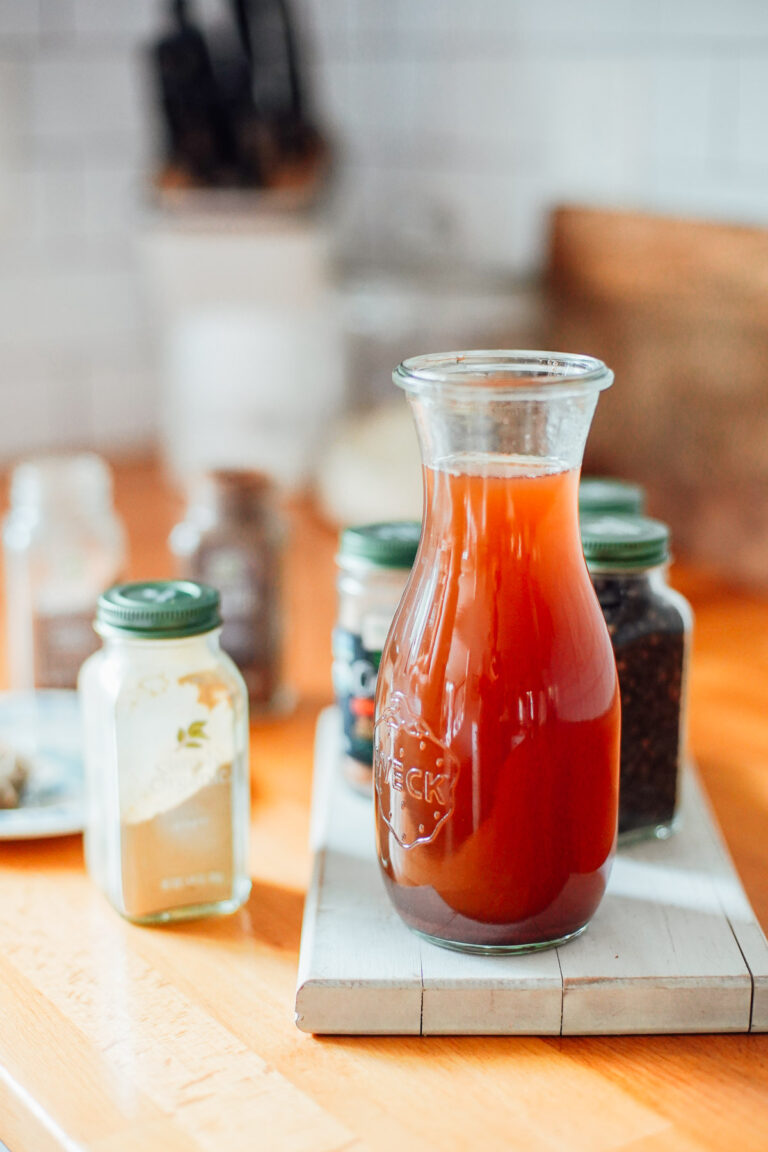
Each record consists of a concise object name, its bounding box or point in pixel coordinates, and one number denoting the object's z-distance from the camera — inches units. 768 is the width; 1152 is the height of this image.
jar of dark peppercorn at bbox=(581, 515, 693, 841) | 30.0
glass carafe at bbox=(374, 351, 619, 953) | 24.0
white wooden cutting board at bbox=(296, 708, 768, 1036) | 24.7
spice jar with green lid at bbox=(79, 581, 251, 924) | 27.9
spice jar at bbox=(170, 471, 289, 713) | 41.1
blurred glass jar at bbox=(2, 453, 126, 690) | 42.0
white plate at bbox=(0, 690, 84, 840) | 32.0
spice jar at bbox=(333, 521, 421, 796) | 33.3
